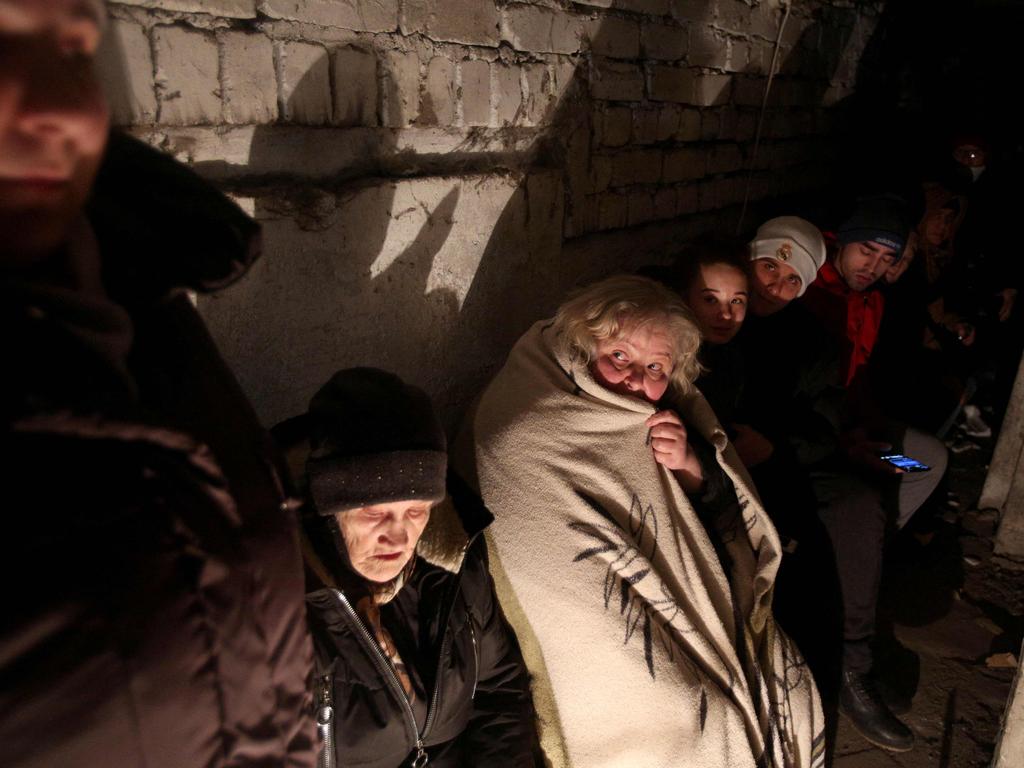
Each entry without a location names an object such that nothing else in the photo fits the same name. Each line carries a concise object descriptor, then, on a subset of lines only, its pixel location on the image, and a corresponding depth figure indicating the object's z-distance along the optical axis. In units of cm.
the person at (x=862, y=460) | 268
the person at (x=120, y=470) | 61
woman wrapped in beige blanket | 186
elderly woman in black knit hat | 147
